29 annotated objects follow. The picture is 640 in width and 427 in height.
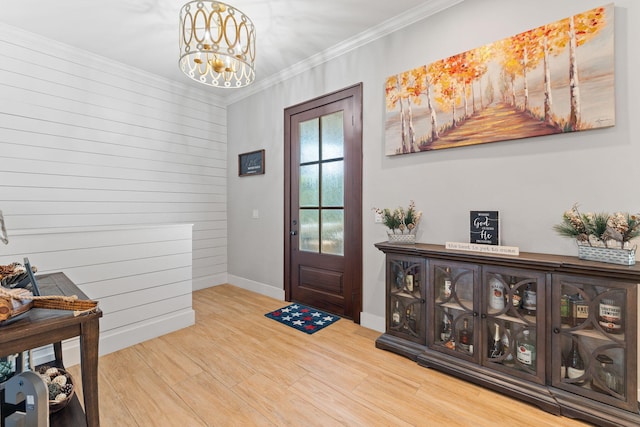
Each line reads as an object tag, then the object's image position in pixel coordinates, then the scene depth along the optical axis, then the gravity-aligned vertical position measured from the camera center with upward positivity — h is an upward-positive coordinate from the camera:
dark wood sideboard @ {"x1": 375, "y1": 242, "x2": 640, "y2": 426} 1.53 -0.78
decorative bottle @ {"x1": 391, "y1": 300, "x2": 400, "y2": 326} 2.37 -0.93
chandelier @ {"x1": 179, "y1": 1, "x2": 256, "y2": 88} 1.89 +1.17
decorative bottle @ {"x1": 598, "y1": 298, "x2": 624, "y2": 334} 1.54 -0.62
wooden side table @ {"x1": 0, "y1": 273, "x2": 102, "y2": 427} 0.96 -0.46
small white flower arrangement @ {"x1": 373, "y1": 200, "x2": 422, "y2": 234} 2.45 -0.13
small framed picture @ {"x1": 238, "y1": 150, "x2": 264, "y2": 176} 3.90 +0.63
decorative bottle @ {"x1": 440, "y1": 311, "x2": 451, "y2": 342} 2.10 -0.93
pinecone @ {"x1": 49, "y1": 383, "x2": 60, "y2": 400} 1.24 -0.81
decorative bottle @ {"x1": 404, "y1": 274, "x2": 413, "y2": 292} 2.29 -0.62
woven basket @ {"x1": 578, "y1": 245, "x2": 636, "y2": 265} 1.54 -0.30
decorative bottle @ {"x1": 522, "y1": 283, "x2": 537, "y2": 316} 1.77 -0.62
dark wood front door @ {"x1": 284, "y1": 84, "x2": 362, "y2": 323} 2.94 +0.04
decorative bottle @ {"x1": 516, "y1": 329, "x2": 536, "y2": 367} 1.77 -0.93
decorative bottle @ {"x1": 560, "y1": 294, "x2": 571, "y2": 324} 1.67 -0.63
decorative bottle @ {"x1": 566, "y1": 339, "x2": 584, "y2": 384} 1.63 -0.94
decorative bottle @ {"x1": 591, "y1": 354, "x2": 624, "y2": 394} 1.54 -0.97
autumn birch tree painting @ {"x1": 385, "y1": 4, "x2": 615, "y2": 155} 1.76 +0.84
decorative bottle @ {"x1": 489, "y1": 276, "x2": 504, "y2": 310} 1.89 -0.60
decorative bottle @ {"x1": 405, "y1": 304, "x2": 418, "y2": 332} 2.29 -0.93
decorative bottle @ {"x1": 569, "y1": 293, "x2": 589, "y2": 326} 1.62 -0.62
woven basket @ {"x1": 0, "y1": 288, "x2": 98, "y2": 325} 1.00 -0.35
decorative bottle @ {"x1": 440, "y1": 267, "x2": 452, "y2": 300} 2.09 -0.60
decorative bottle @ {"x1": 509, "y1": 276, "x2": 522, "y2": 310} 1.82 -0.60
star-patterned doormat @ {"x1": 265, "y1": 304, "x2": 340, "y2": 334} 2.84 -1.19
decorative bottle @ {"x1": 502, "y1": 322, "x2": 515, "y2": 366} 1.85 -0.94
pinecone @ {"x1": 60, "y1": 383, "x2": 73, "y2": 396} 1.30 -0.83
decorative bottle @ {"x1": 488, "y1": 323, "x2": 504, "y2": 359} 1.90 -0.97
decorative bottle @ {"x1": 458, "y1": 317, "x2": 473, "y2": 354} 1.99 -0.96
